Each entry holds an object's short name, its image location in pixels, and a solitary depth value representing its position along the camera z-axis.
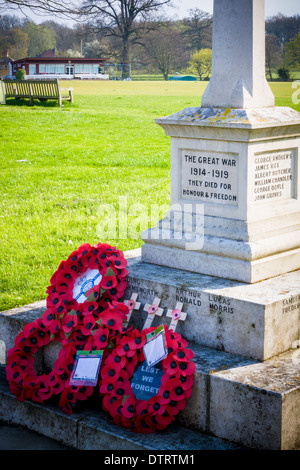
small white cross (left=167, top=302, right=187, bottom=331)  4.04
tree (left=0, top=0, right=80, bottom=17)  14.33
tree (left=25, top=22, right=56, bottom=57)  33.12
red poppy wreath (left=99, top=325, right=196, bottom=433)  3.55
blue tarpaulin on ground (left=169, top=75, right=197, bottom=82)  33.69
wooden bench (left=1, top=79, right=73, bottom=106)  21.78
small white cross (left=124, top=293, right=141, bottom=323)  4.23
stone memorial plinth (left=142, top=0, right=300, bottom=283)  4.20
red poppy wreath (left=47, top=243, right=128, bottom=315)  4.21
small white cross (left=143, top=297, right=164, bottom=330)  4.13
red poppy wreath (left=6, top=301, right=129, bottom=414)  3.89
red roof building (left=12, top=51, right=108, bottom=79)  53.66
